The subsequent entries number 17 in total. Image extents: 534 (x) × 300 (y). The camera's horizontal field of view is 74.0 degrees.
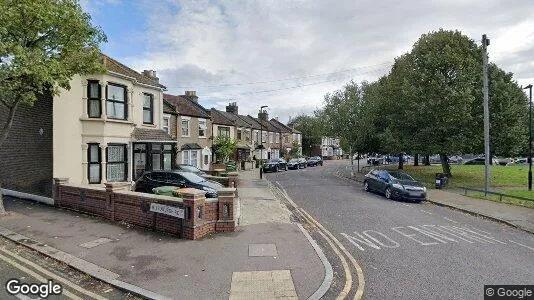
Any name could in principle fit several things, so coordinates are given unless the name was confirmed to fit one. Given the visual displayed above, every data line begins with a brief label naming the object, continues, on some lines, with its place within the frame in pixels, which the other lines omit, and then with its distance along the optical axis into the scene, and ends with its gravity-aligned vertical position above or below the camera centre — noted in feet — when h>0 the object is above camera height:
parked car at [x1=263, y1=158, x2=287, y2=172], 131.95 -5.82
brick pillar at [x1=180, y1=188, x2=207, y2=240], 32.24 -5.97
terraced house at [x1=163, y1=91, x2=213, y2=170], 104.12 +6.83
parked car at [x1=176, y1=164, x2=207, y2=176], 74.64 -3.76
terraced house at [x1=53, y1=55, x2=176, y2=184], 51.67 +3.48
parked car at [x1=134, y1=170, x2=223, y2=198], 50.03 -4.55
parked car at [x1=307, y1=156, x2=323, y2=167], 180.34 -6.30
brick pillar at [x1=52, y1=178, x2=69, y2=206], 47.75 -5.20
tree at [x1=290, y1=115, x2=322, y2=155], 269.91 +11.18
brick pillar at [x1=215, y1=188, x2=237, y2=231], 35.19 -6.05
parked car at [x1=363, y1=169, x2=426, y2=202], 59.93 -6.52
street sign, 33.32 -5.78
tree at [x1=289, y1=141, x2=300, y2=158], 212.23 -0.28
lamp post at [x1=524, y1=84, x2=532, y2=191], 70.56 -5.58
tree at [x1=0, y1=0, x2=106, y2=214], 37.11 +12.50
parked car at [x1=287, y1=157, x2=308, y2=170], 152.38 -6.18
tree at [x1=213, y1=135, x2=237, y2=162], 121.03 +0.99
